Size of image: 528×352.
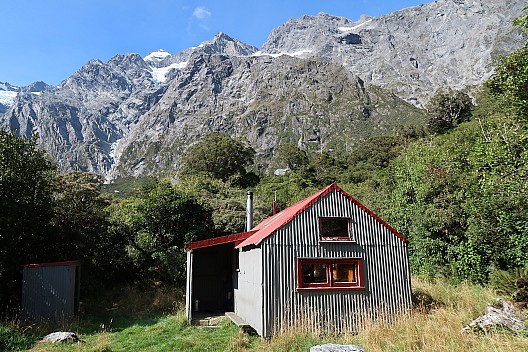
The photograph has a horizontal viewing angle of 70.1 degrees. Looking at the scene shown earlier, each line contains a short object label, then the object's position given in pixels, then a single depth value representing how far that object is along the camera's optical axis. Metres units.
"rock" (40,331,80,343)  11.06
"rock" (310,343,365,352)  8.27
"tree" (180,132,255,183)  53.12
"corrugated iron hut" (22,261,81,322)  14.27
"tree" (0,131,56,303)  15.20
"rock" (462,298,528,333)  9.12
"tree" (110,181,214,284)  21.25
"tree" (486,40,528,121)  12.90
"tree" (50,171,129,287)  18.81
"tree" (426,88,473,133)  50.62
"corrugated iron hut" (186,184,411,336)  11.90
